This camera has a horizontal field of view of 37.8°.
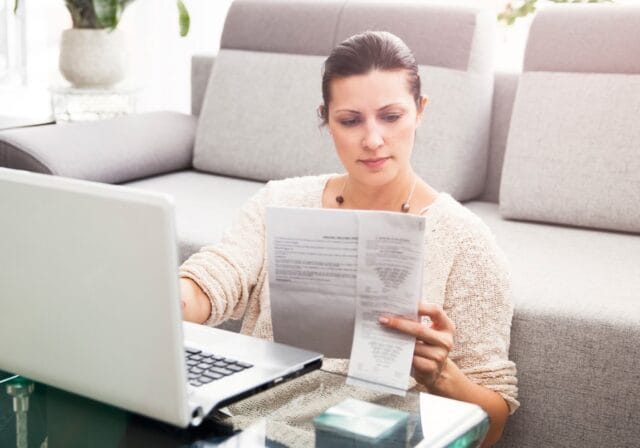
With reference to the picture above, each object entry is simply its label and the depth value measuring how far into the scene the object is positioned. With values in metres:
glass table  1.06
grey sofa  1.64
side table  2.96
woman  1.42
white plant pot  2.98
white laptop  0.87
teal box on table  1.06
